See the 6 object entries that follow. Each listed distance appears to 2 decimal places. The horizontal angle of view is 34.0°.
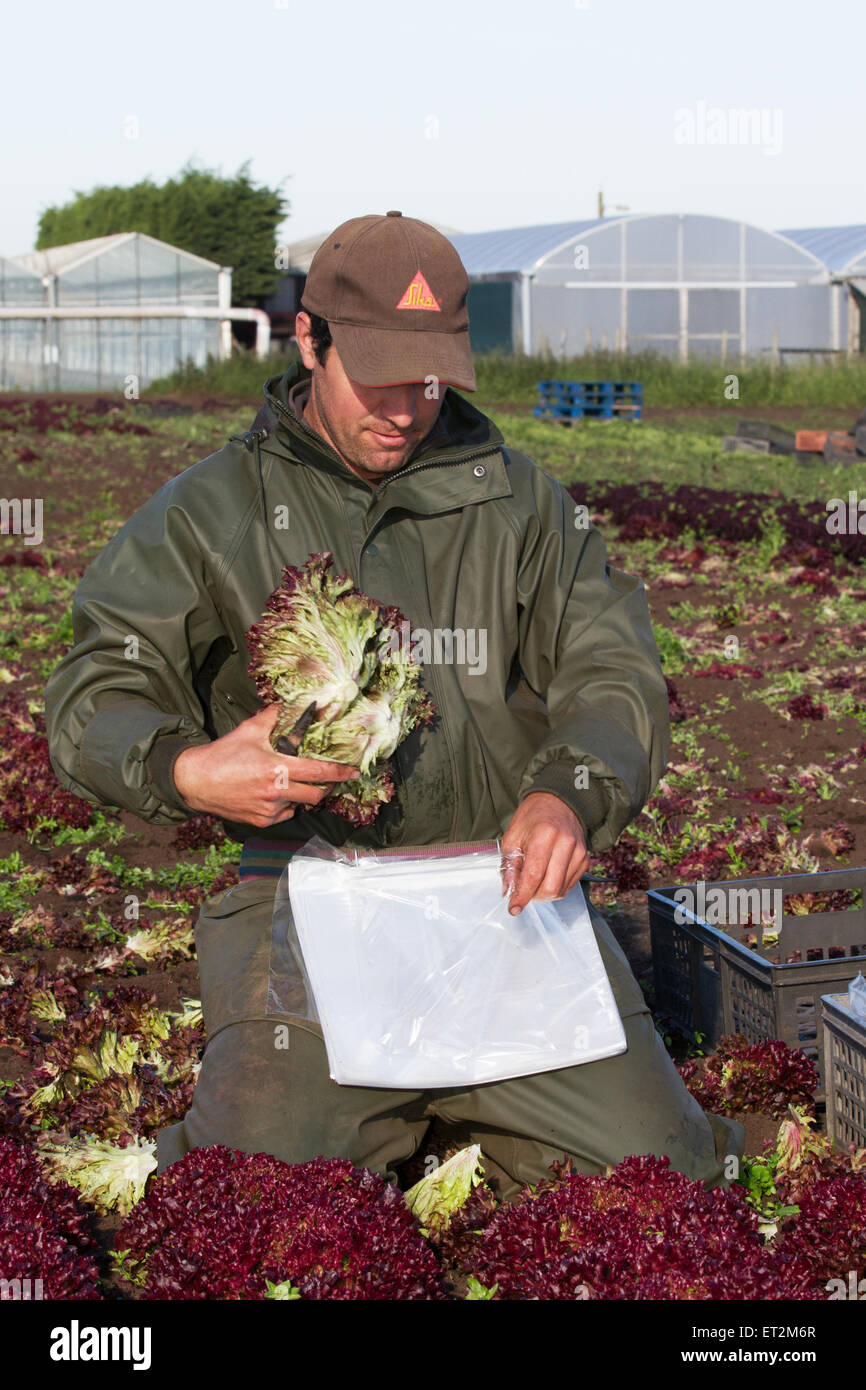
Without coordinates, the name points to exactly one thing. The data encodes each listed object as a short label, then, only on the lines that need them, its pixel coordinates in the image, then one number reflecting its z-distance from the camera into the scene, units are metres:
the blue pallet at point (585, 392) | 27.31
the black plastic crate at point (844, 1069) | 3.67
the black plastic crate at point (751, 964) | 4.02
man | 3.38
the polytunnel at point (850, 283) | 38.97
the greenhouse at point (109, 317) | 38.16
